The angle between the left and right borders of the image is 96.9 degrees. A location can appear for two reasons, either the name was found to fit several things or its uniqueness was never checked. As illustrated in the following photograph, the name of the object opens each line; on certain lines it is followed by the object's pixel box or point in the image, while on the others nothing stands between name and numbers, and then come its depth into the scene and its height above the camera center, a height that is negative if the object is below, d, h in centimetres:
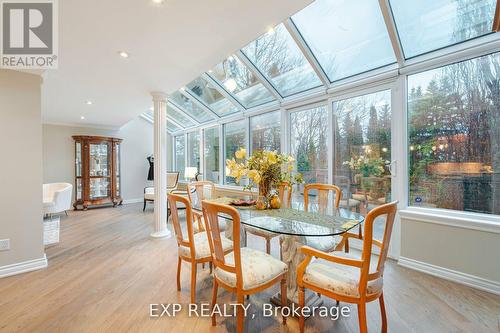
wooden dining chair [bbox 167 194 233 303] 183 -71
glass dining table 159 -45
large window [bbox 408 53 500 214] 219 +31
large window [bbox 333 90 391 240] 290 +21
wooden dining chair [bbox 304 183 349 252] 191 -44
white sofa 435 -58
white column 368 +3
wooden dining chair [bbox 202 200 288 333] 142 -72
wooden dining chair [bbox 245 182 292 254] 224 -43
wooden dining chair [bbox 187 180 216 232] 254 -34
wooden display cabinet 594 -6
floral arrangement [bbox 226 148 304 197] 212 -2
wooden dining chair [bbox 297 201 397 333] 127 -72
